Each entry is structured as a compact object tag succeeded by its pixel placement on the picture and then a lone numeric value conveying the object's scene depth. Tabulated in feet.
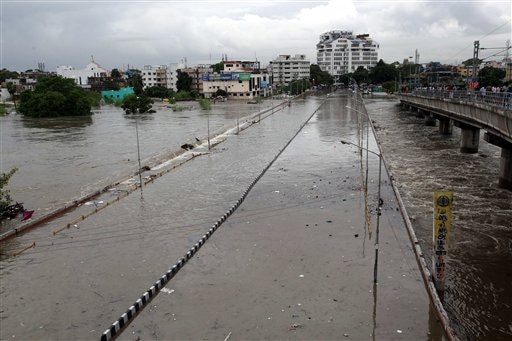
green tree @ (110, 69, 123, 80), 504.84
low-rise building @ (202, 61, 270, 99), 371.23
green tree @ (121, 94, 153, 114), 242.78
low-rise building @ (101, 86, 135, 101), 367.86
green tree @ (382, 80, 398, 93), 383.08
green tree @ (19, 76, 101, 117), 216.74
